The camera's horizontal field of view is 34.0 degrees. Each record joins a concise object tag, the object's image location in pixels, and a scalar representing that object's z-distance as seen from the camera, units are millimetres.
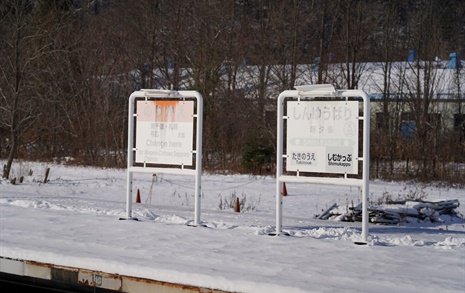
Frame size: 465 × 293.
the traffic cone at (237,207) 18617
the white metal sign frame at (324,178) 11258
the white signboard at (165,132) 13109
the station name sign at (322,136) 11438
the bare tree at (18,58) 29203
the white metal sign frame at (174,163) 12875
